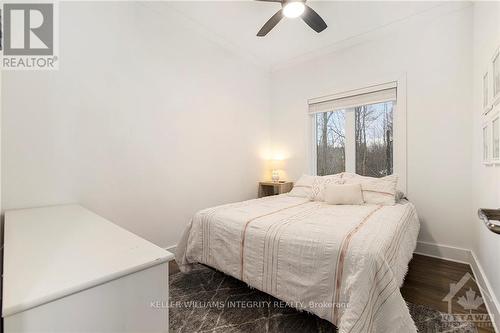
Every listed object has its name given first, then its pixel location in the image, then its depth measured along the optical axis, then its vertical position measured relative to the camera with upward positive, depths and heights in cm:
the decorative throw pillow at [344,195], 251 -31
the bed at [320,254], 118 -57
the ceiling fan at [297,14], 204 +140
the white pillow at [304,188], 298 -28
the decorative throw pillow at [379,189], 246 -25
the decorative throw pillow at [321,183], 279 -21
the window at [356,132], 304 +49
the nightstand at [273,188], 362 -33
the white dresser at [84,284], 61 -33
